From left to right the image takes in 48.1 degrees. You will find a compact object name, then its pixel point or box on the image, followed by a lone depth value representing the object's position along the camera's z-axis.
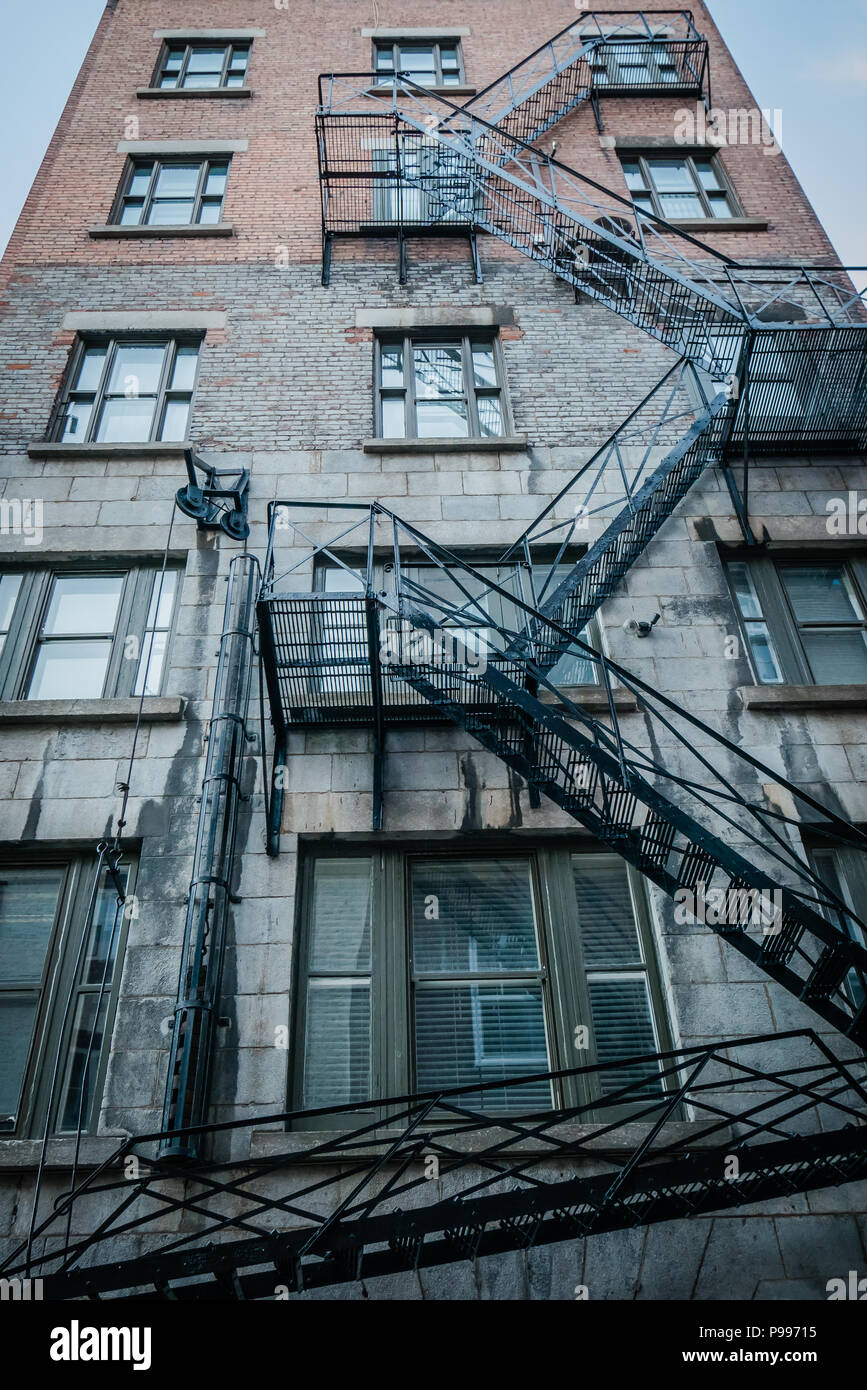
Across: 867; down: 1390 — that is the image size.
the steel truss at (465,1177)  6.09
